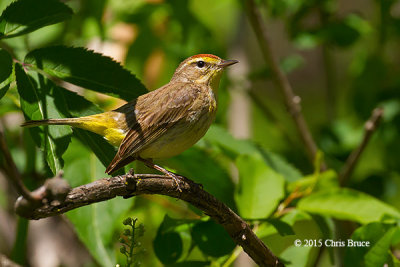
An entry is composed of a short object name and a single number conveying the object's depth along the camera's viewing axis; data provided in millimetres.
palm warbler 5652
